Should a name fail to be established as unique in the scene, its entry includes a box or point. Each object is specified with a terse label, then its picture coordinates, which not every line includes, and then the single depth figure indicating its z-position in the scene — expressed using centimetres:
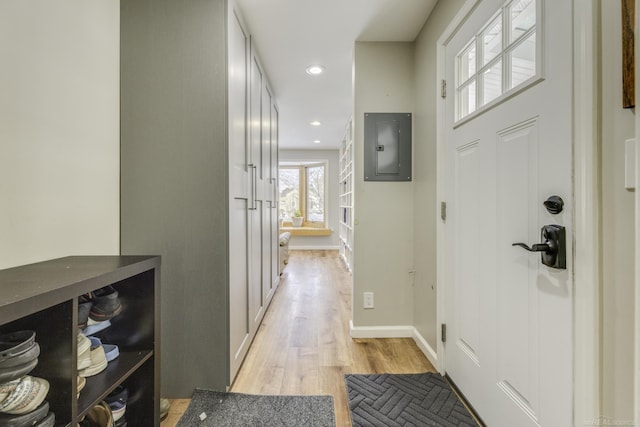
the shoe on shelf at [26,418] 64
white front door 88
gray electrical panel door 212
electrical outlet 214
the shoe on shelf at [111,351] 102
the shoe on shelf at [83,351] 88
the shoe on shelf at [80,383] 84
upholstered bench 413
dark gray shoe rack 72
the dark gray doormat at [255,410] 128
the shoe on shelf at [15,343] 63
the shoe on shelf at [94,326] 99
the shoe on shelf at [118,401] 103
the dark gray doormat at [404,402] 130
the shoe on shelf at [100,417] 95
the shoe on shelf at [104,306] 99
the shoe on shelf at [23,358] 63
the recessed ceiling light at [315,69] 259
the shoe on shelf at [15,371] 63
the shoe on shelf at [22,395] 64
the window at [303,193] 699
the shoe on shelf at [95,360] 92
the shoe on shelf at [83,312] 95
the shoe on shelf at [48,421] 68
